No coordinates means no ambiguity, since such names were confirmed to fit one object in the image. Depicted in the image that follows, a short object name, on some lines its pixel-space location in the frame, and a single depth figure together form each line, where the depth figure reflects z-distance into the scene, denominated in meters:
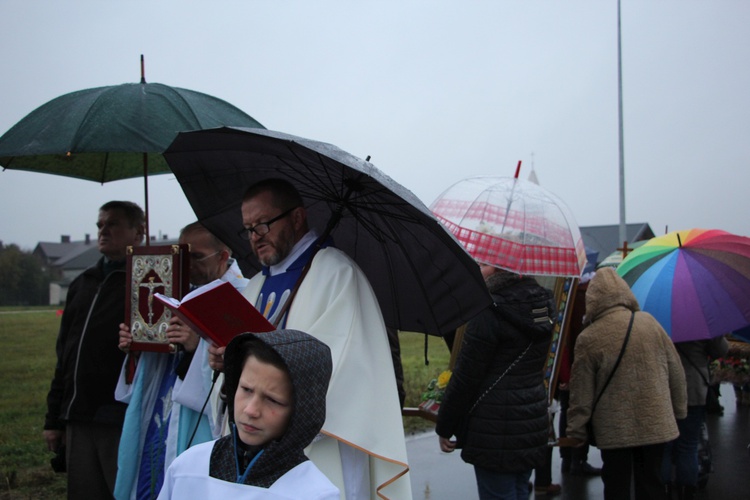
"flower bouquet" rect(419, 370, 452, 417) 5.11
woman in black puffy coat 3.86
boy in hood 1.71
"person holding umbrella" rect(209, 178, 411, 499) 2.44
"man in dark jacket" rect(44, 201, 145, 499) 3.89
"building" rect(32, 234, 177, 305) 64.05
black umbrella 2.70
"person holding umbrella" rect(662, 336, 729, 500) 5.58
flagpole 18.30
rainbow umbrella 5.27
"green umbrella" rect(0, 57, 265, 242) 3.29
